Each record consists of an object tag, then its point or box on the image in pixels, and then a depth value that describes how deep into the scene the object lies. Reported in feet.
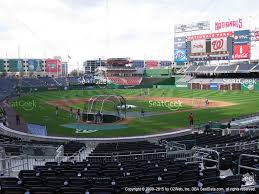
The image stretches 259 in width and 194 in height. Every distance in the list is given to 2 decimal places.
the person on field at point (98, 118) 103.15
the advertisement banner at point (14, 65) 457.84
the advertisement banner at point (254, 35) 215.68
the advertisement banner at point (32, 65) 494.28
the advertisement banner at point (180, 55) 254.46
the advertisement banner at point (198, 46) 237.49
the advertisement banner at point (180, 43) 255.71
